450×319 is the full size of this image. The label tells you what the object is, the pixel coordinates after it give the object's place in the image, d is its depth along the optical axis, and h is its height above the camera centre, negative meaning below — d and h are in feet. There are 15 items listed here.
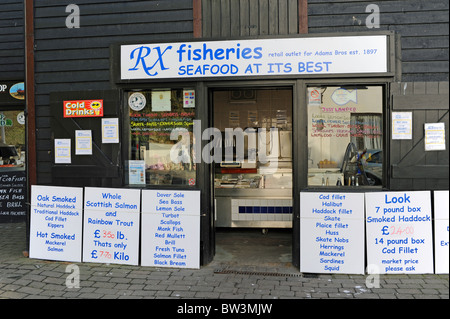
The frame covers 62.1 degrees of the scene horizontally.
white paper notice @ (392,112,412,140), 15.76 +1.46
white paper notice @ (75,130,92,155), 17.85 +0.86
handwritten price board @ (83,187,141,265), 16.94 -3.00
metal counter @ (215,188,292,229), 22.59 -2.92
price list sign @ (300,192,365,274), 15.58 -3.10
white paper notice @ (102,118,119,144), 17.54 +1.40
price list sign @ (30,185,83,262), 17.54 -2.99
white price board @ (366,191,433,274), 15.38 -3.07
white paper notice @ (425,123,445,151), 15.65 +0.94
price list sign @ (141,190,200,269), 16.55 -3.09
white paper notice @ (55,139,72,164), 18.10 +0.44
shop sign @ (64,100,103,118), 17.65 +2.47
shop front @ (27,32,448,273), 15.72 +0.61
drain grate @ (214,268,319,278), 15.78 -4.88
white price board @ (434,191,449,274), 15.31 -2.99
